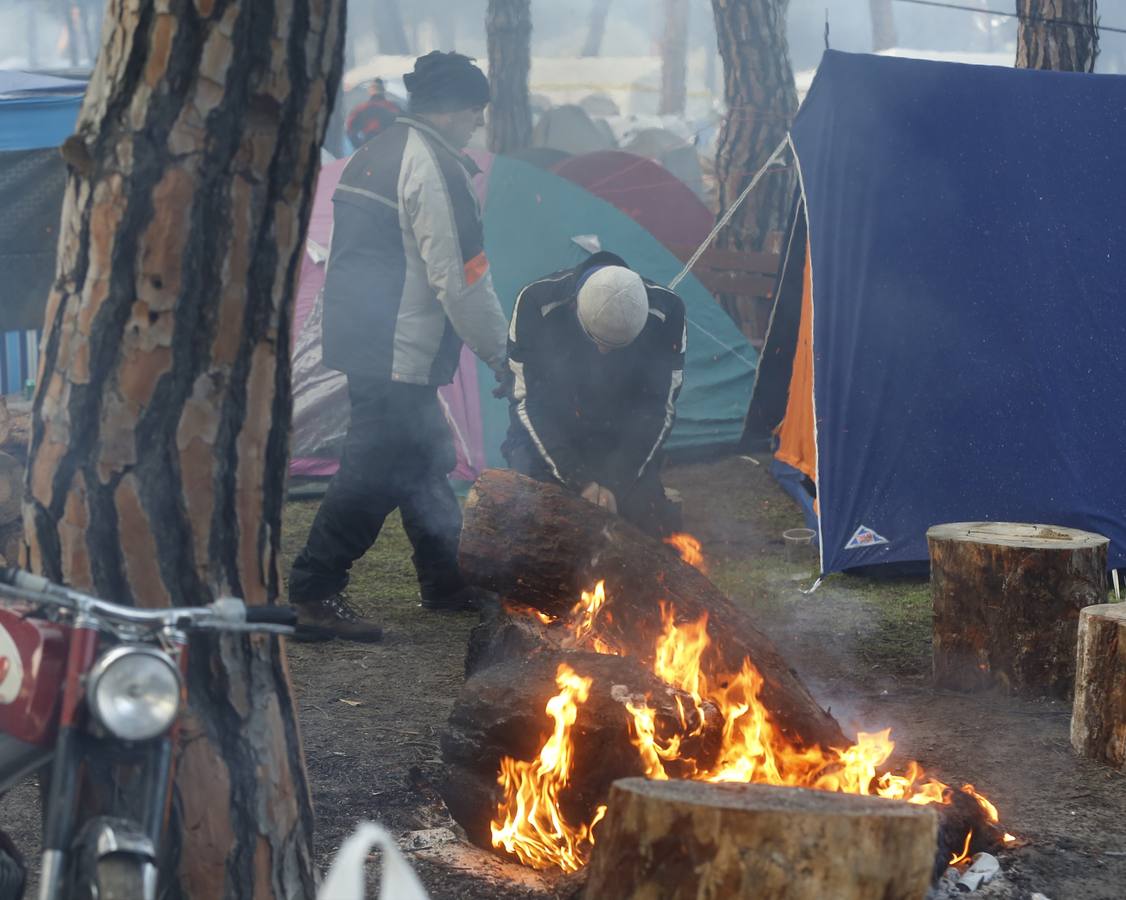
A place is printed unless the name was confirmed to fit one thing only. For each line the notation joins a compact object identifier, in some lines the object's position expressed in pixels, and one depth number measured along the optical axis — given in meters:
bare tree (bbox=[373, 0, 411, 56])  45.22
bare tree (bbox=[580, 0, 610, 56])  49.34
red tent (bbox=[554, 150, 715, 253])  13.77
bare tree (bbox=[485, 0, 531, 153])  15.63
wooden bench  10.45
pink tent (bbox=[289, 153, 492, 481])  8.66
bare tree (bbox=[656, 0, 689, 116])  39.09
